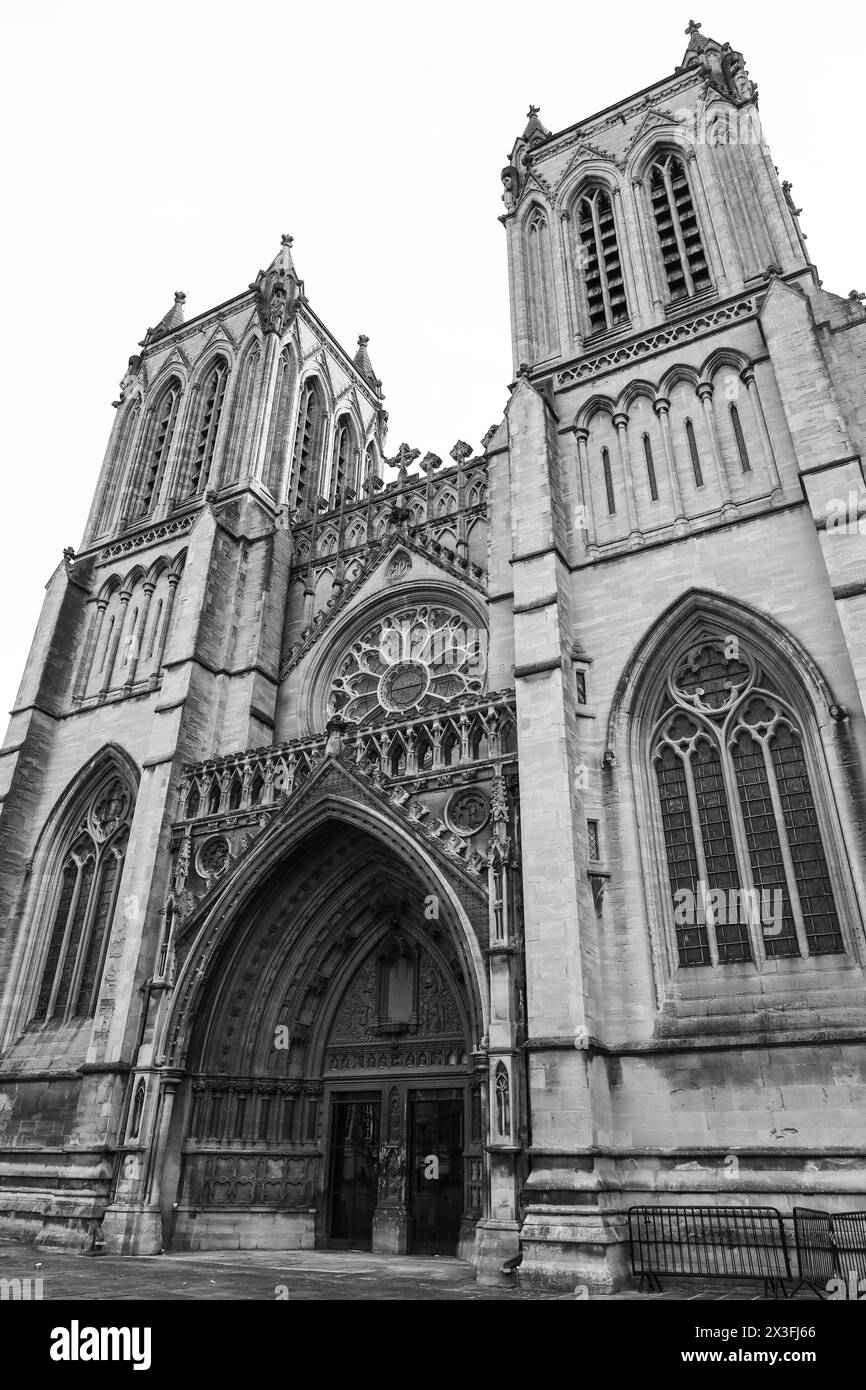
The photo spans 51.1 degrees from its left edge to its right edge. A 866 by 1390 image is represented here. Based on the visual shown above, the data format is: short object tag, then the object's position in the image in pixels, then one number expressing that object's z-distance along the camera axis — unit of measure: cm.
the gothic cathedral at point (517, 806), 1262
